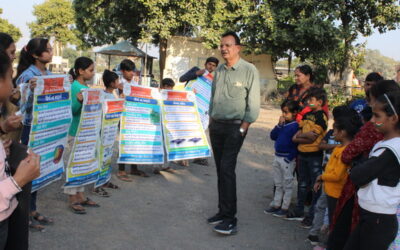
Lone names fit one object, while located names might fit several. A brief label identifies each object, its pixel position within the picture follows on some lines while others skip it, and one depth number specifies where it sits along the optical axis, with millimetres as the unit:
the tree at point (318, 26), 17908
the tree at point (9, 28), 43656
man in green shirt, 4164
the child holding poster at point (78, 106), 4359
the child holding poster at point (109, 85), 5074
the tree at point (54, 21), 43562
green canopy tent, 21594
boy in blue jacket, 4611
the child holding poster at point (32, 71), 3777
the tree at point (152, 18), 19469
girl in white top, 2377
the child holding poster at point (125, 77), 5844
